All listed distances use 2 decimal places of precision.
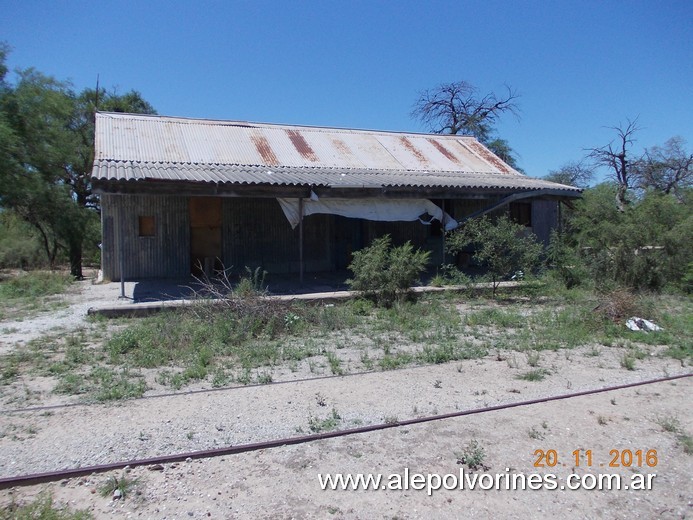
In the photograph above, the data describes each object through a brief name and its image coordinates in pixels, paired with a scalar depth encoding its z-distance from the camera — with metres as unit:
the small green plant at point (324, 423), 4.73
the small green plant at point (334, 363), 6.43
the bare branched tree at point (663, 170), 29.25
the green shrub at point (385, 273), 10.88
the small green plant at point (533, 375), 6.27
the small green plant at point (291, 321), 8.66
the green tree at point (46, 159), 16.31
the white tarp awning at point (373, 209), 13.19
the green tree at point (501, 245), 11.84
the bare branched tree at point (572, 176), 34.88
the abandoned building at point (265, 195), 12.76
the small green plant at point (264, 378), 6.02
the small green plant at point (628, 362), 6.71
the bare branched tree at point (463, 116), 31.75
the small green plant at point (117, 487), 3.65
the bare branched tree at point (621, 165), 29.16
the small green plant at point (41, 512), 3.31
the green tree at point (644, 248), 12.48
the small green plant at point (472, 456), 4.10
